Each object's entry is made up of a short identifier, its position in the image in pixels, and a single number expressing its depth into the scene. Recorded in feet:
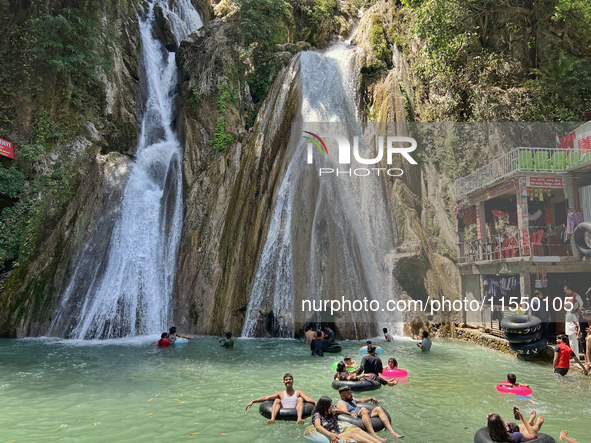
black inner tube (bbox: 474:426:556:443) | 19.03
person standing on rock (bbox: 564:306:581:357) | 38.24
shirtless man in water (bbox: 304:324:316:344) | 50.60
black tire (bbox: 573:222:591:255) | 46.62
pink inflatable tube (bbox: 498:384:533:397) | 29.35
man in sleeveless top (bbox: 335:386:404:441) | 22.77
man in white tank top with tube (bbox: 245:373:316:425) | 25.38
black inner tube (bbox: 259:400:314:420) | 25.31
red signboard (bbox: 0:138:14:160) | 70.19
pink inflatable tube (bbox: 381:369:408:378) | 34.83
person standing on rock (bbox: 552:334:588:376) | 34.99
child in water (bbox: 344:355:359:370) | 35.40
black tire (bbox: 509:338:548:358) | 40.14
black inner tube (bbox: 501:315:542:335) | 39.36
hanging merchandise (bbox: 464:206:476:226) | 71.10
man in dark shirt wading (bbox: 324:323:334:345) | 49.16
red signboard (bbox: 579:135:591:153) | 52.46
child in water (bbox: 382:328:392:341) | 53.36
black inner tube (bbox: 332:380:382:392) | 30.78
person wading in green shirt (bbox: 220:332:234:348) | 49.64
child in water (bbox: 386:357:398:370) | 35.38
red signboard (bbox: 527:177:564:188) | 54.19
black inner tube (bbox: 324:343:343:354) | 46.47
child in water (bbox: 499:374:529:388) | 29.95
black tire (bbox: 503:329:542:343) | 39.75
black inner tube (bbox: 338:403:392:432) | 22.90
